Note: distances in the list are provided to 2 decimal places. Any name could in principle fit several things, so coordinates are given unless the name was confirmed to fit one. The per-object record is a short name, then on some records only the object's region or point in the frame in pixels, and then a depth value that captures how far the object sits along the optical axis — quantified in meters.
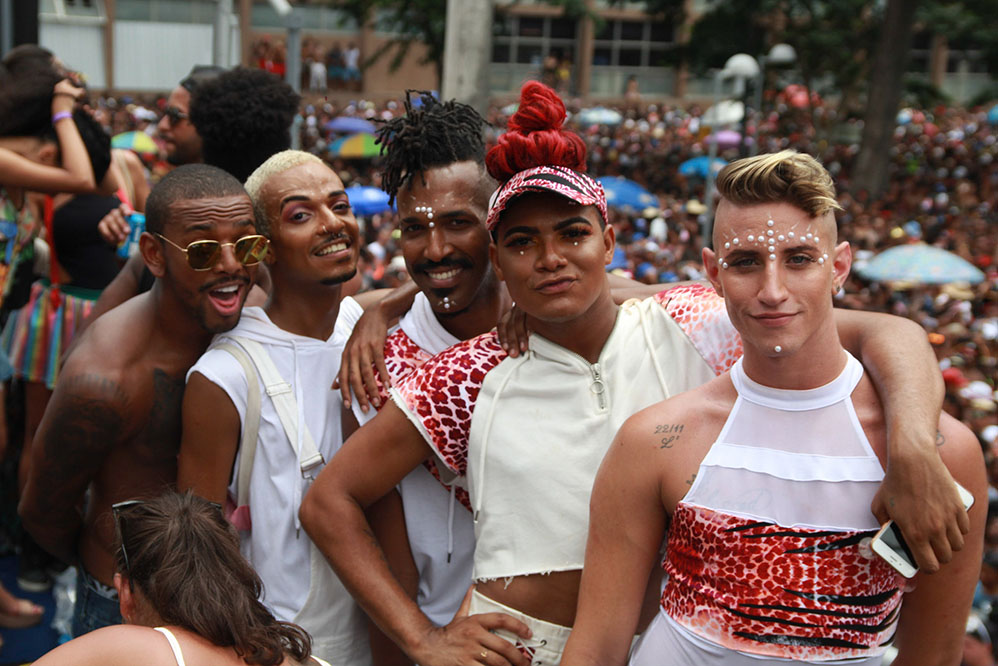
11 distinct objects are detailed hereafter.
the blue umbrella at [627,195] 19.48
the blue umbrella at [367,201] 15.54
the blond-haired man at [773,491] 2.07
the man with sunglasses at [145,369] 2.88
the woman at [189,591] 2.03
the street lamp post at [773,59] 22.06
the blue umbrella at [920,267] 11.99
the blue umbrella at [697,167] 24.22
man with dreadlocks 2.79
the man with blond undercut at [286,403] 2.79
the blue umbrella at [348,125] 24.31
